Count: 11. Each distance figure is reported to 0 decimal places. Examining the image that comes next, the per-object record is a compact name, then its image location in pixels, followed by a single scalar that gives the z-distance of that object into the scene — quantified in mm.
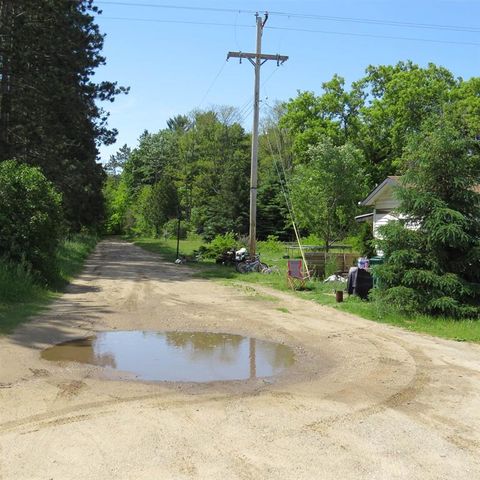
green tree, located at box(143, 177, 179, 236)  74688
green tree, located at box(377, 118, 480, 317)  12188
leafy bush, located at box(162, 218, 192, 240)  67000
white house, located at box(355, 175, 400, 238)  22328
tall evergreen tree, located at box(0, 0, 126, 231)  24656
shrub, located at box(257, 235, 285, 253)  42241
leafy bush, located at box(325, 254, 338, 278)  20484
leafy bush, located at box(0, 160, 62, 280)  16047
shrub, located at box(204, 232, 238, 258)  29656
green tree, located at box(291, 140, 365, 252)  30484
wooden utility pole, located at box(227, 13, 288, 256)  24766
